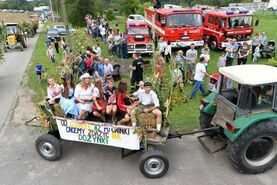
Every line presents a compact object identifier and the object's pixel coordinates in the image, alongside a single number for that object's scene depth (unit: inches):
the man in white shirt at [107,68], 404.6
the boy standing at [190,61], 417.9
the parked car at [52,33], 1015.3
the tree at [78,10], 926.4
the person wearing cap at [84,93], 239.1
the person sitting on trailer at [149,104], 215.9
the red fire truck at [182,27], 568.7
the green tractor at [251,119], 200.4
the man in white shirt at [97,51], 482.6
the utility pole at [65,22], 432.8
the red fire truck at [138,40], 602.5
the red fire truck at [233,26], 587.2
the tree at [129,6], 1508.4
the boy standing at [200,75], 346.3
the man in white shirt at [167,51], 500.4
